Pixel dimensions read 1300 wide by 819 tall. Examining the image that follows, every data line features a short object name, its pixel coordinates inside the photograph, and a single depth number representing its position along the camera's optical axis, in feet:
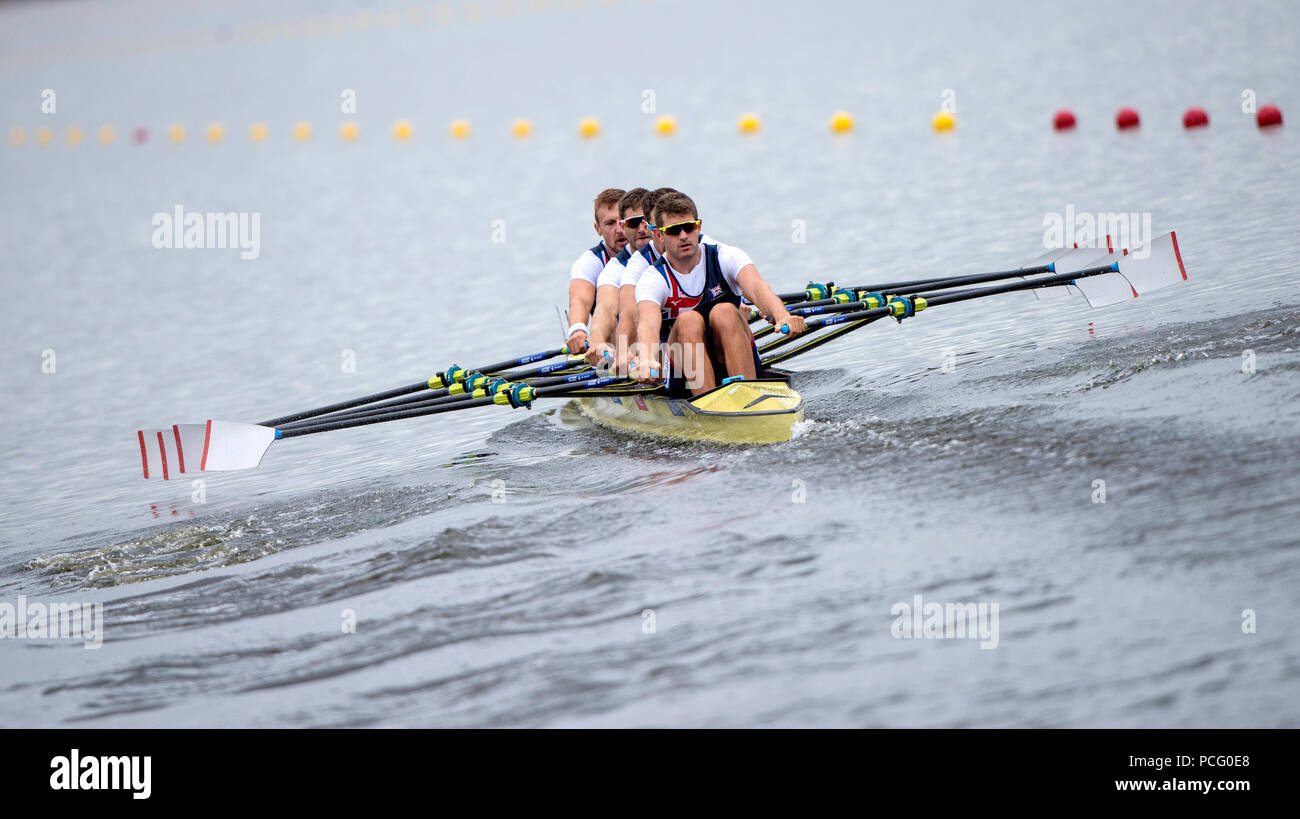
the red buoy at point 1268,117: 104.12
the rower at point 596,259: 61.46
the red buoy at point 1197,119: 111.75
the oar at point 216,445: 60.23
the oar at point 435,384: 62.08
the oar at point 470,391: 58.03
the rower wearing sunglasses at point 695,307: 53.52
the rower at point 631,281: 57.62
